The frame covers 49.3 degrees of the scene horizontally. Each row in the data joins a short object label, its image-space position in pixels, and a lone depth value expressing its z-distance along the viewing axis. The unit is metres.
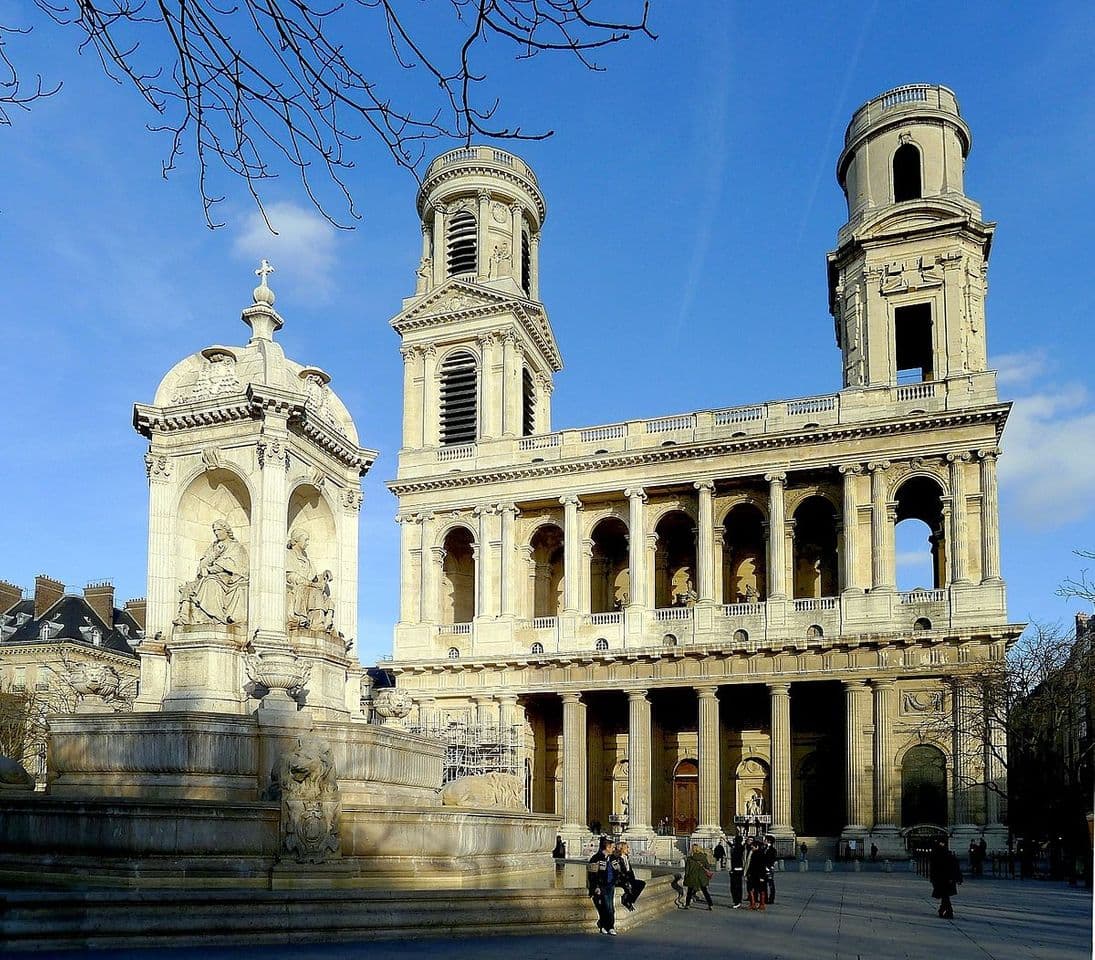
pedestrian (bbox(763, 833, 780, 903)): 21.76
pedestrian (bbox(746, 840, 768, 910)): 21.08
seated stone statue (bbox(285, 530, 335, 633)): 20.55
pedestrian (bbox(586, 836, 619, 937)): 15.98
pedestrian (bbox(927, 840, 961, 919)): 20.48
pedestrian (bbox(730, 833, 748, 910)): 21.77
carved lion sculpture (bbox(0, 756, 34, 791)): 17.94
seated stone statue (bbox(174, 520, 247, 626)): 19.67
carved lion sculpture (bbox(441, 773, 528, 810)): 20.70
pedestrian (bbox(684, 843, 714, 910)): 20.78
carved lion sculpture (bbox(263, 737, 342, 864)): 15.47
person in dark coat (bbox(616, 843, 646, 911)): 17.78
